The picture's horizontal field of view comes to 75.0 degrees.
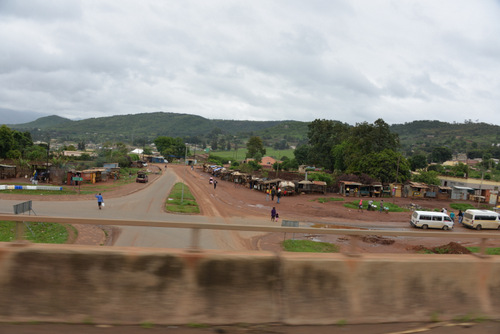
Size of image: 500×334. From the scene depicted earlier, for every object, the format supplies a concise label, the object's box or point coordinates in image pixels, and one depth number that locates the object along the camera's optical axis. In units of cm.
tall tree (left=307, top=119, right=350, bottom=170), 7503
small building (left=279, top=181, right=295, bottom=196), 4473
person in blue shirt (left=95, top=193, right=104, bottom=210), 2500
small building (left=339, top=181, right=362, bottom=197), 4722
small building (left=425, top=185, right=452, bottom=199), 4862
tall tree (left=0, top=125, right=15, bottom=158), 5342
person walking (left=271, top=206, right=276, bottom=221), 2588
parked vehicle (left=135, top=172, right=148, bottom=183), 4697
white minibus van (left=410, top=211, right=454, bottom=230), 2711
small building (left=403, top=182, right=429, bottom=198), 4845
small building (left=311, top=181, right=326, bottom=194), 4762
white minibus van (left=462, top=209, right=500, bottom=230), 2839
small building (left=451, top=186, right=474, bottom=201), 4947
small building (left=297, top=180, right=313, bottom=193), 4781
